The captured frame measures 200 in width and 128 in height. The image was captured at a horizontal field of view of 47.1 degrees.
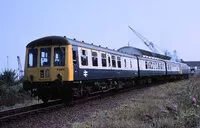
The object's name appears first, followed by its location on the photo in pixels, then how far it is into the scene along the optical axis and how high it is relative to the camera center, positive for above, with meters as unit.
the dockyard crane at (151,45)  65.95 +9.20
